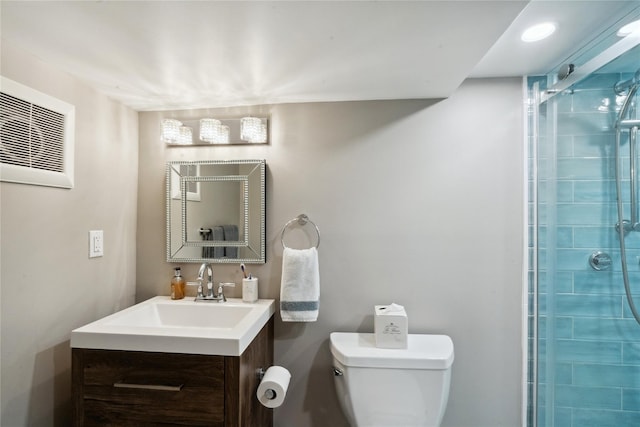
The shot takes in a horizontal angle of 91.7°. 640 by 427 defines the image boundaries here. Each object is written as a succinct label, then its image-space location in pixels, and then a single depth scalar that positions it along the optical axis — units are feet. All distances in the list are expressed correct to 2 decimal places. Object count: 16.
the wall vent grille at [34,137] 3.43
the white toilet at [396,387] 4.24
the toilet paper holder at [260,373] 4.39
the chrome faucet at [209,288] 5.18
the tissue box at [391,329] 4.52
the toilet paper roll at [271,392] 4.07
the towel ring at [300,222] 5.27
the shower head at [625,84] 3.69
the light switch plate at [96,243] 4.60
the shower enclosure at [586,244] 3.92
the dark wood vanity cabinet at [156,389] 3.59
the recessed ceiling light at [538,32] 3.82
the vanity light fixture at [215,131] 5.19
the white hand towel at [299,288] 4.81
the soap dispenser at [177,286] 5.28
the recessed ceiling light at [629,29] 3.50
